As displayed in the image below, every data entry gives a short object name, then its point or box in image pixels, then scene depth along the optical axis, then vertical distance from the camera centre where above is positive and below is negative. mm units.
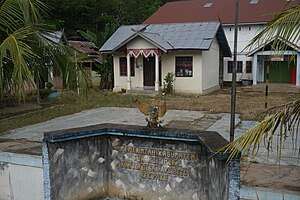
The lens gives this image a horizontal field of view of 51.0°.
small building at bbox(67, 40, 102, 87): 22156 +1260
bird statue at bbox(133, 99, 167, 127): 4398 -551
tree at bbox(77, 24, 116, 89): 21312 +567
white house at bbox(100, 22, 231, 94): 18250 +938
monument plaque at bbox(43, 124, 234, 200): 4098 -1275
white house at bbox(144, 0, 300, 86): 22859 +3935
